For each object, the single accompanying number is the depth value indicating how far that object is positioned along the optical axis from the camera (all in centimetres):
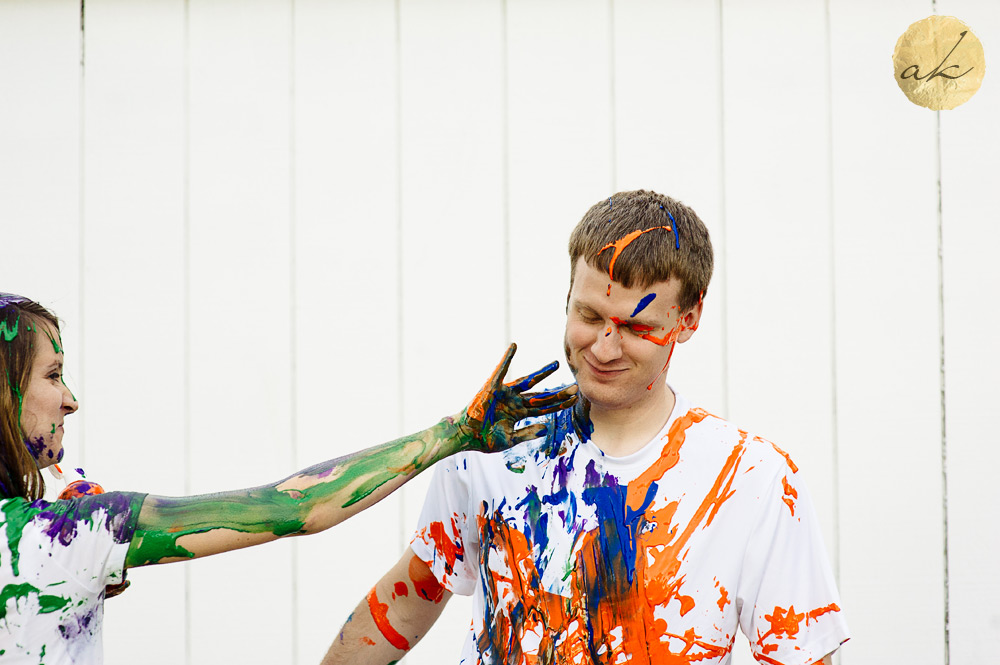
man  305
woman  296
